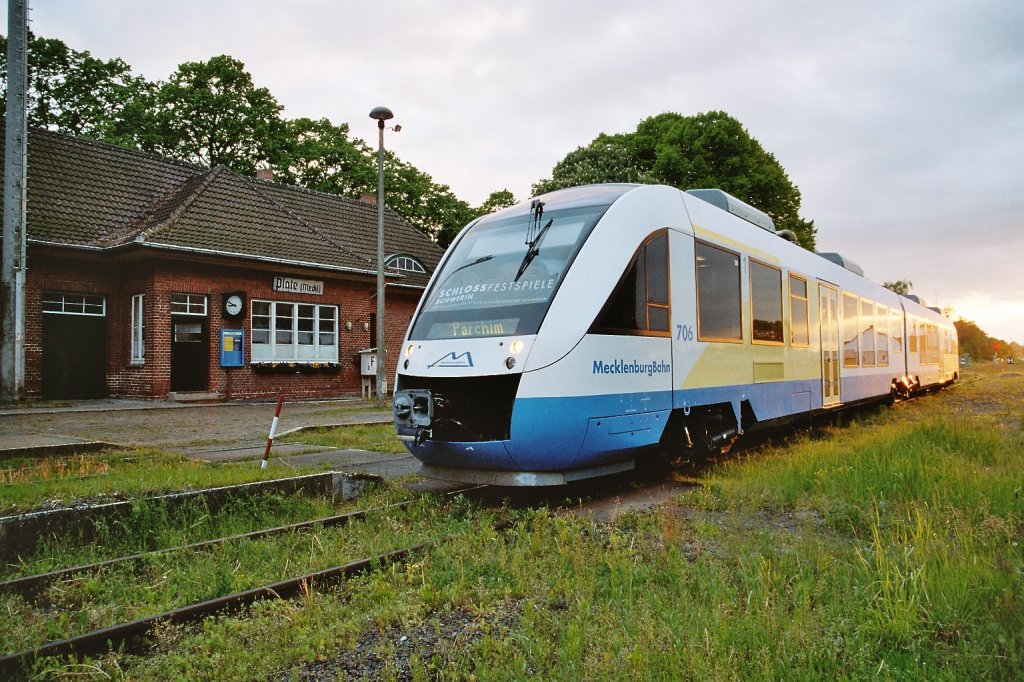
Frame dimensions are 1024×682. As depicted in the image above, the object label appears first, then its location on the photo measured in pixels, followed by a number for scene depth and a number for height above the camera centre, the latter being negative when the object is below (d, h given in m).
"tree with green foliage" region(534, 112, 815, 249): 39.00 +10.55
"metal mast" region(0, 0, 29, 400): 16.84 +2.88
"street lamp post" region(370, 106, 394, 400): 19.55 +2.03
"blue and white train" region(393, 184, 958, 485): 6.00 +0.17
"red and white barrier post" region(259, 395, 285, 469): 7.97 -0.90
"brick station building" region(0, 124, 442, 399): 18.64 +2.07
